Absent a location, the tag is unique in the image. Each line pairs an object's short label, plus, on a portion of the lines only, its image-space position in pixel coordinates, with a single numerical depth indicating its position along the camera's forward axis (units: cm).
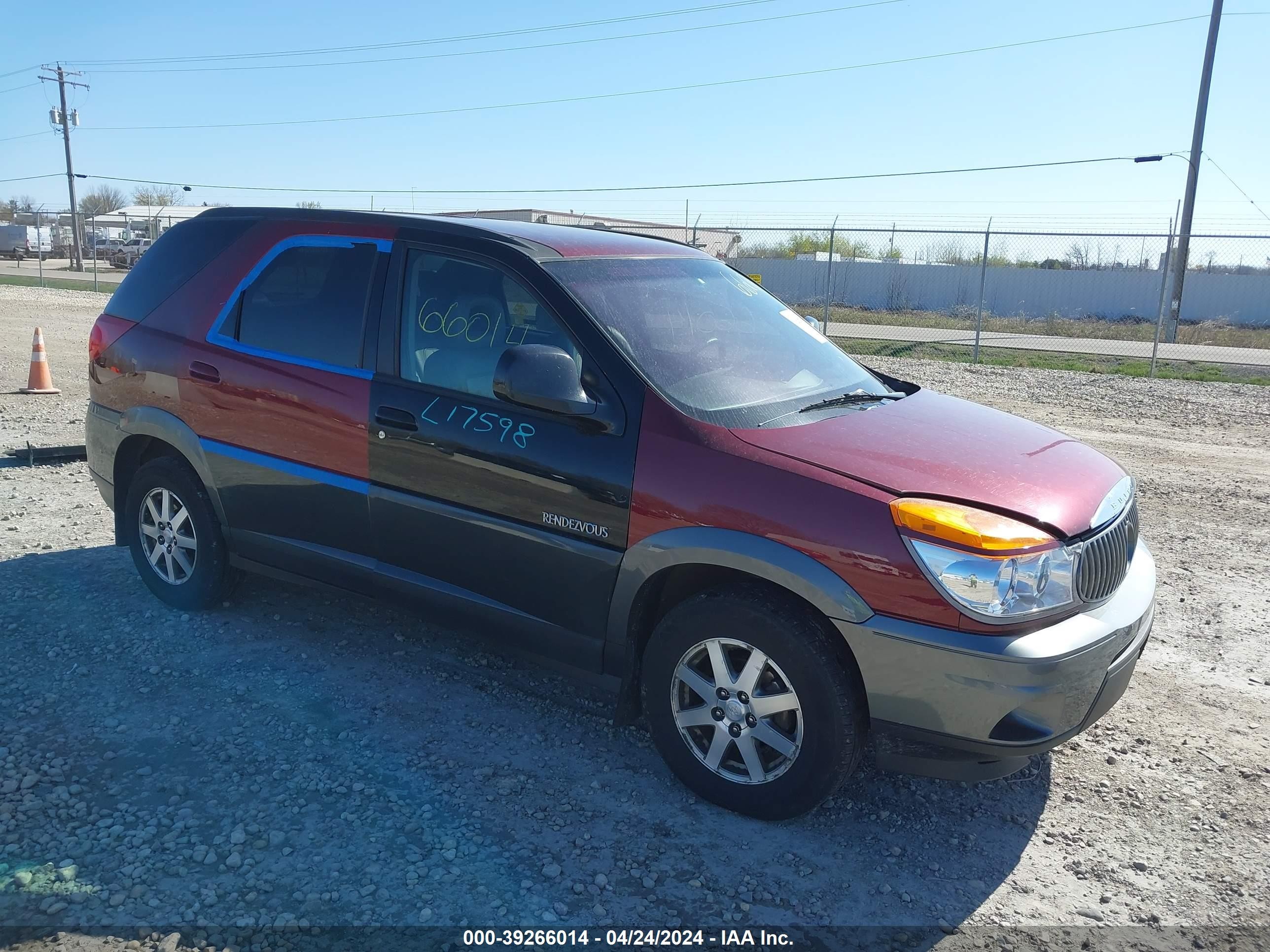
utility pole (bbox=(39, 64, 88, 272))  4719
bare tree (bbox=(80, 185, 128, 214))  8119
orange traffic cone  1075
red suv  296
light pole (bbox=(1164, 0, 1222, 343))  2269
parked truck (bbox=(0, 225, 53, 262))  5691
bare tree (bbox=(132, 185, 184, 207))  6769
